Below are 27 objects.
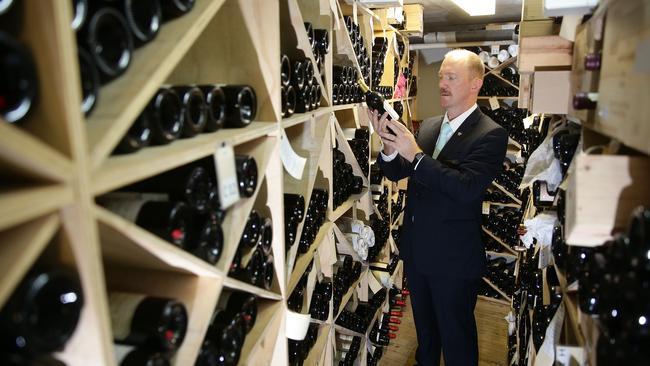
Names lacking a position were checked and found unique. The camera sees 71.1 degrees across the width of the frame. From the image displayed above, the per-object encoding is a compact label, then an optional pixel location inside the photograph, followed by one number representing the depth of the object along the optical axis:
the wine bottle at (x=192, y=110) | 0.94
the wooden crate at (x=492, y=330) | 3.21
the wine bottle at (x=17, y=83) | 0.52
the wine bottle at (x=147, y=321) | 0.87
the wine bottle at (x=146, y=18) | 0.81
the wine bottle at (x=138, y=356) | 0.83
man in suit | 2.06
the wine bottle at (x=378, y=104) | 2.18
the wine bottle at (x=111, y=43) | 0.71
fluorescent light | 2.88
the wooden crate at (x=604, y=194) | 0.86
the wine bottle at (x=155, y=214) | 0.88
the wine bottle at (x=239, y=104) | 1.15
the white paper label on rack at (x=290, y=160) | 1.40
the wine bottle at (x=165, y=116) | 0.84
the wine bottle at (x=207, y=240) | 1.00
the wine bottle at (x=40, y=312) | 0.58
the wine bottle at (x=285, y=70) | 1.47
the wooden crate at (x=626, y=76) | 0.71
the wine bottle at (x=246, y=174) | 1.16
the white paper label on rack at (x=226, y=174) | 0.99
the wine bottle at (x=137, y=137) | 0.78
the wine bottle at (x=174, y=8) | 0.91
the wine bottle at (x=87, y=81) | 0.67
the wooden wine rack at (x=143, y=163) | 0.55
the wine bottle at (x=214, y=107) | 1.05
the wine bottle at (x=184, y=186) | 0.97
